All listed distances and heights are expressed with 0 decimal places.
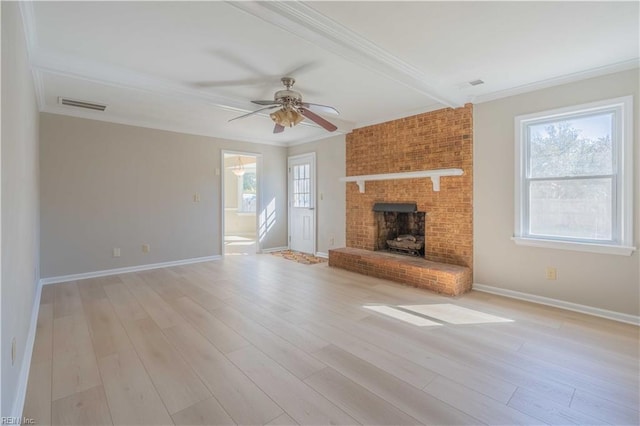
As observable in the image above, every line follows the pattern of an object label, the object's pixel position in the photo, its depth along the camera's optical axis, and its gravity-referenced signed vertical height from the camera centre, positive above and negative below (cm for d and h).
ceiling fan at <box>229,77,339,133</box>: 314 +106
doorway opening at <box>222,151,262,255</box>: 1015 +45
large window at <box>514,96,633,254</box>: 294 +32
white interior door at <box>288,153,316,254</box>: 631 +14
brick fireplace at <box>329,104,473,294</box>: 396 +25
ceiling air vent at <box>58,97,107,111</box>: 383 +136
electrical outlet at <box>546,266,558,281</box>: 334 -70
